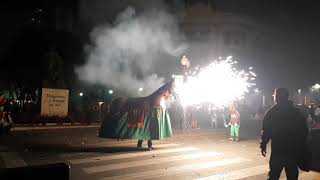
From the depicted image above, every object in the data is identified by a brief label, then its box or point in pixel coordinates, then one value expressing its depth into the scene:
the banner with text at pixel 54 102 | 17.14
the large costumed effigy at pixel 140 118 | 8.91
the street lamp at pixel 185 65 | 14.02
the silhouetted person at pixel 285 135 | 4.43
